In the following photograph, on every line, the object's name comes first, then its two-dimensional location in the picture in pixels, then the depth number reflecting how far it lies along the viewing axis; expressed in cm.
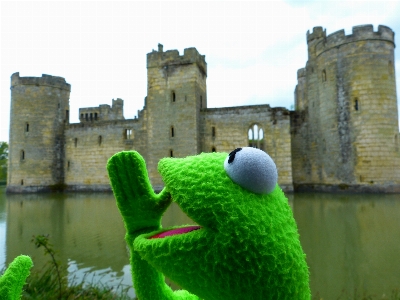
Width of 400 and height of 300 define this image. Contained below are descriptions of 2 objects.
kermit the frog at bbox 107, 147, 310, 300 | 120
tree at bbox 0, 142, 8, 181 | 3597
